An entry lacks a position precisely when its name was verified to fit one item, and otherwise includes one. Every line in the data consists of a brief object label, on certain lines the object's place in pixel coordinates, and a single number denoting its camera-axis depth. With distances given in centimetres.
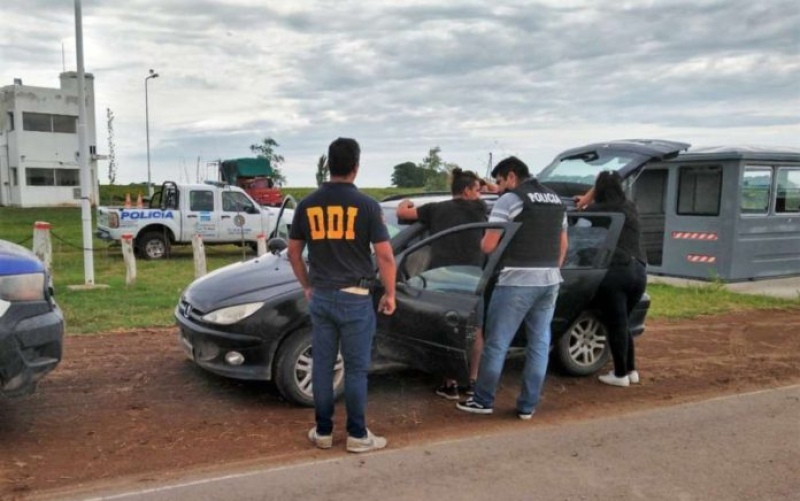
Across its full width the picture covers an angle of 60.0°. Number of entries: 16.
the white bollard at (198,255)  1114
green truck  3266
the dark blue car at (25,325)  416
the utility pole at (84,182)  1049
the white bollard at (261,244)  1160
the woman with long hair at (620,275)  571
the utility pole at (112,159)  5053
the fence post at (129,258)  1090
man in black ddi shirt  410
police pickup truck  1562
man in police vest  486
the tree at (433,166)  3356
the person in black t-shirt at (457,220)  522
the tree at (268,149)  4916
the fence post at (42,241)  1077
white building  3694
